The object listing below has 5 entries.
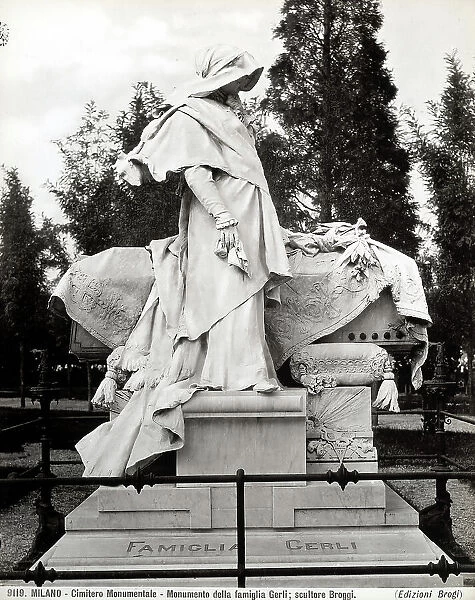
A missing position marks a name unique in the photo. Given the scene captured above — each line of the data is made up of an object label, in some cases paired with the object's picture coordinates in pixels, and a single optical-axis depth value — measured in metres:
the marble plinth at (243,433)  4.32
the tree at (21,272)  11.82
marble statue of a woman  4.42
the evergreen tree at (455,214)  11.57
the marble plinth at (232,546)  3.92
